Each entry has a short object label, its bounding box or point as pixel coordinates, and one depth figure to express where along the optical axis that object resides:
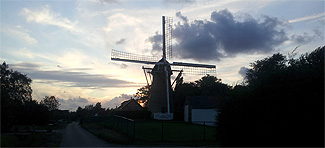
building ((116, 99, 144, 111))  68.81
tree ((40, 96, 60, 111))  63.60
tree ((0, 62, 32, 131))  15.71
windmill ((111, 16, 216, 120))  45.53
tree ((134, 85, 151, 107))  96.57
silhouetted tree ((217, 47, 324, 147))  8.38
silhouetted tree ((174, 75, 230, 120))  64.54
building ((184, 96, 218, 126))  43.88
